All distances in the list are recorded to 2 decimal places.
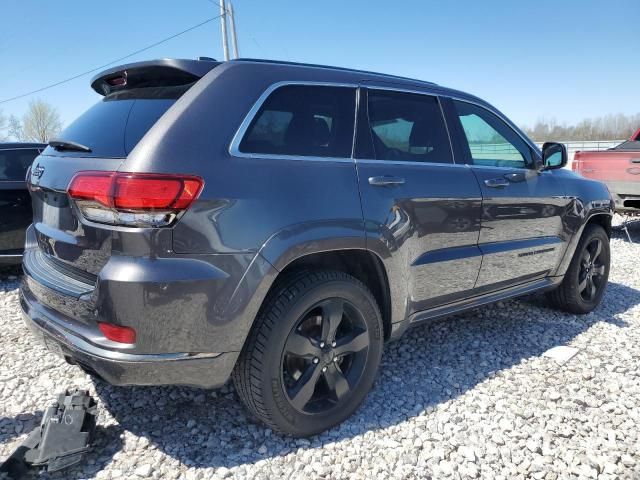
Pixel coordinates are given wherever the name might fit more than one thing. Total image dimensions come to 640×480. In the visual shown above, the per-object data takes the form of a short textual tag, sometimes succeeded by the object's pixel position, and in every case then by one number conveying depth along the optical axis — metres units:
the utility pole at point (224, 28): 18.41
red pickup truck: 7.44
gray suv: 1.84
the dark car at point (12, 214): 4.74
